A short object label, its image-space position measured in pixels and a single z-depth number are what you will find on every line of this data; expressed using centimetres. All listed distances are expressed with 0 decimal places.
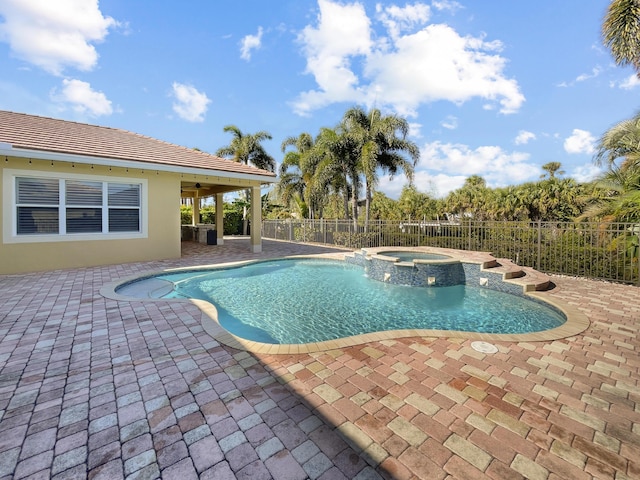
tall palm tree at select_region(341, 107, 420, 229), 1670
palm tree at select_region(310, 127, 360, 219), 1742
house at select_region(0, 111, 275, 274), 898
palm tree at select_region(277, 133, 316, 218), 2319
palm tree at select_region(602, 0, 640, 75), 895
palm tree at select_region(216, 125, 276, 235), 2628
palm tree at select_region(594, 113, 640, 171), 1023
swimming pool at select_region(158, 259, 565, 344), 551
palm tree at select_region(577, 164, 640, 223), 849
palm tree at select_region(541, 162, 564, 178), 5194
